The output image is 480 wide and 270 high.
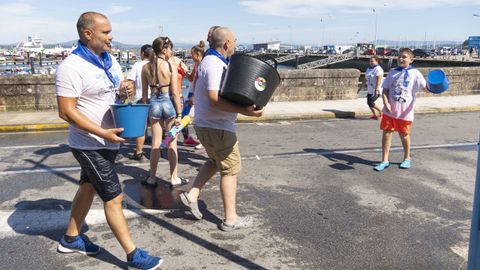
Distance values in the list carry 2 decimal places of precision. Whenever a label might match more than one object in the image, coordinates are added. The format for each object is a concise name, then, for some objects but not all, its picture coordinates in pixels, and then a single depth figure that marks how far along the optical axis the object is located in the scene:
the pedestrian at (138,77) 6.55
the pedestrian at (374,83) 9.99
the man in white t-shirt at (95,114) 2.84
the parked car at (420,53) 66.90
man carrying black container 3.50
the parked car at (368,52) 76.54
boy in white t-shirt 5.84
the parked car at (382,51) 77.81
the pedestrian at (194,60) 6.69
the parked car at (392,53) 76.25
